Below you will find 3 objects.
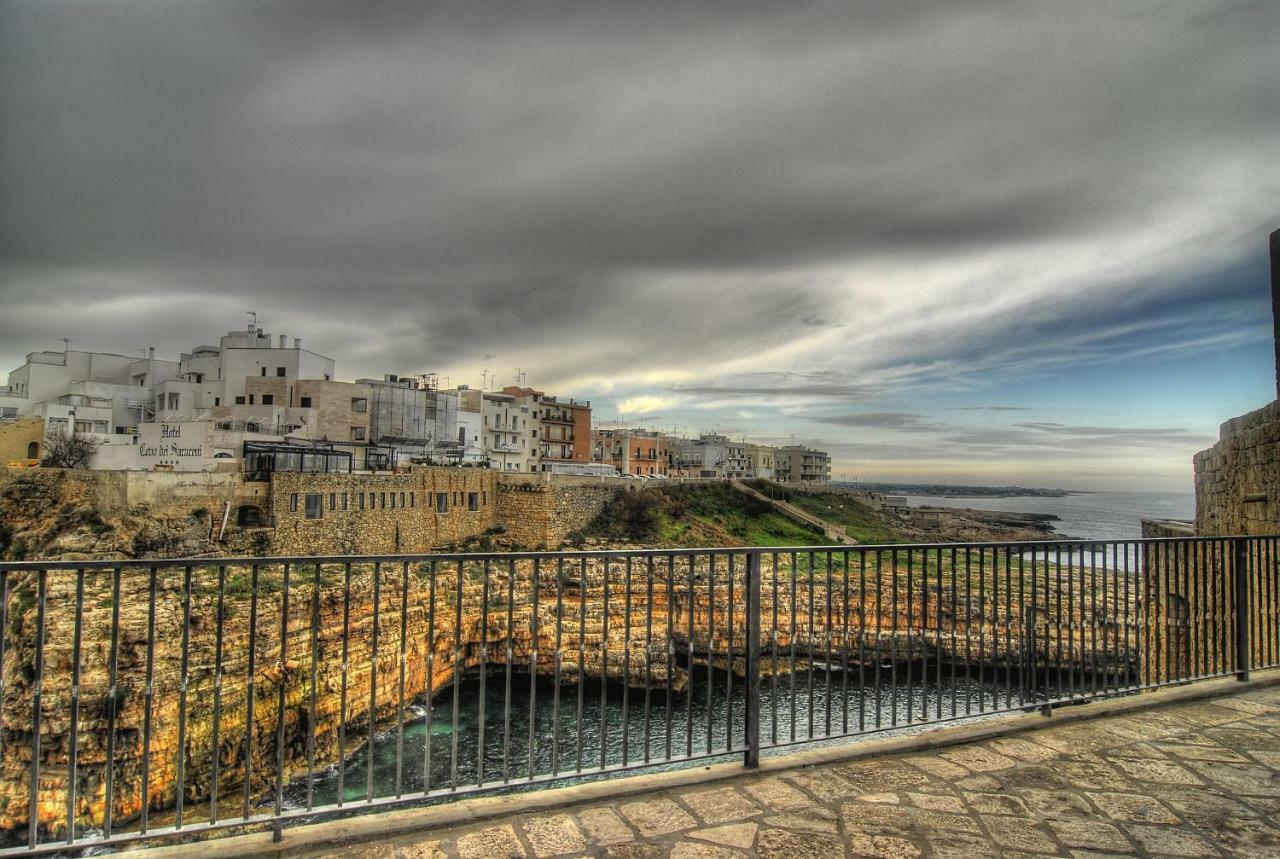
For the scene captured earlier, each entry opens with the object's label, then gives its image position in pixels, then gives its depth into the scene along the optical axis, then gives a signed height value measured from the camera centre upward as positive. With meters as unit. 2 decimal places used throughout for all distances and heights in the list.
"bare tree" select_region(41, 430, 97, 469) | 29.03 -0.36
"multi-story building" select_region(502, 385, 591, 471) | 55.12 +2.00
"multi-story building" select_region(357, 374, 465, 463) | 38.41 +1.77
